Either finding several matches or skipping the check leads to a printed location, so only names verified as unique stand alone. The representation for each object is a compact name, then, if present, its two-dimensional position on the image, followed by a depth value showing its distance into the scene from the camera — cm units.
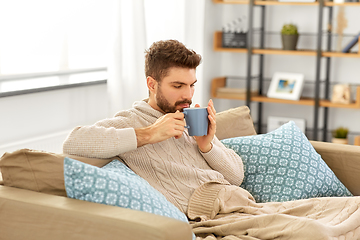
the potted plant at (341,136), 397
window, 288
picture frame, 409
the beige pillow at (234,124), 218
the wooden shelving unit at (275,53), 386
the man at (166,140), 162
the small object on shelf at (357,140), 386
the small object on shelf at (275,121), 424
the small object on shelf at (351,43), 380
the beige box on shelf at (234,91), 422
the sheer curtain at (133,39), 320
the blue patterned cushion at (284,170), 195
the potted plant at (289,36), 403
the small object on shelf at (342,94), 388
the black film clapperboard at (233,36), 426
